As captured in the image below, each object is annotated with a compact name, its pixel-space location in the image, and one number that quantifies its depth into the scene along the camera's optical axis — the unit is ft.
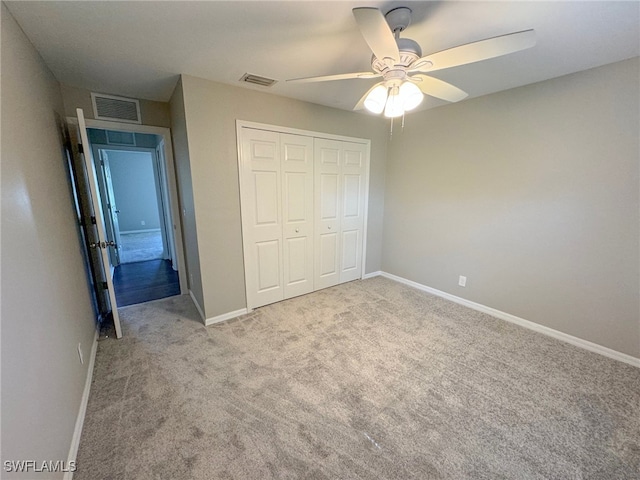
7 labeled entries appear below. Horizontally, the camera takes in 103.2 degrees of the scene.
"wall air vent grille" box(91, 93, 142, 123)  8.21
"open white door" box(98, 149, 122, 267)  13.74
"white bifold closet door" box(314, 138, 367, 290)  10.51
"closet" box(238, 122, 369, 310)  8.87
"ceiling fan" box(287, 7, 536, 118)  3.69
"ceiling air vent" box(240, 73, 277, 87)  7.28
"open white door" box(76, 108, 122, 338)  6.70
